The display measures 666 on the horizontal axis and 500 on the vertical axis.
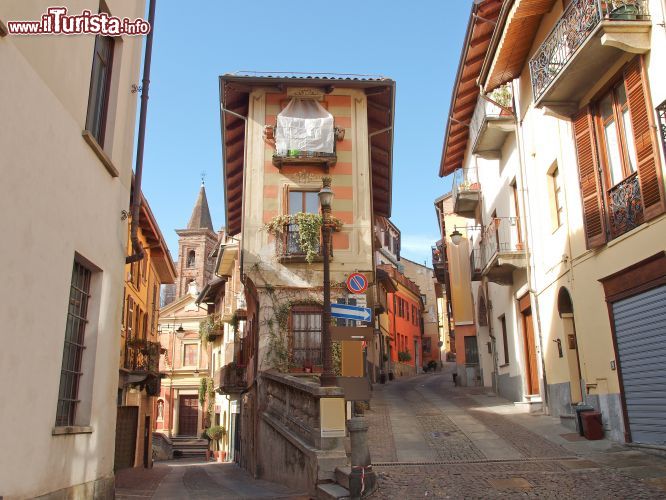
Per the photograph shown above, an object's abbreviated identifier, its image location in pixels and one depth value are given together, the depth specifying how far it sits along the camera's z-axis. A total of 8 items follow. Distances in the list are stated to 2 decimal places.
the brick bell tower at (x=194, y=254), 77.75
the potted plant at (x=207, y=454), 38.09
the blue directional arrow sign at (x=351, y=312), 10.83
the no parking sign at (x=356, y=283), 12.20
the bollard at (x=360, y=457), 8.18
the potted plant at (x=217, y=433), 36.34
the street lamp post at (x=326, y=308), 10.55
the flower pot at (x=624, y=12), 10.43
